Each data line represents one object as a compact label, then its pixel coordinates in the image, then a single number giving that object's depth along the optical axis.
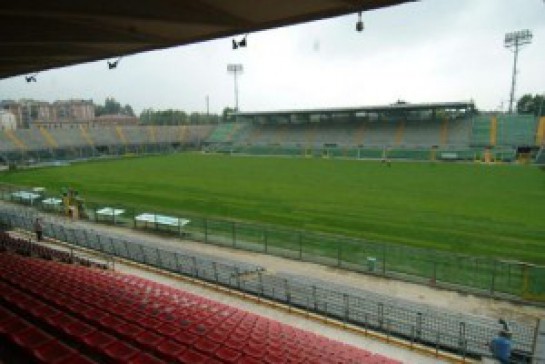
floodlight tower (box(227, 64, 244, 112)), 95.25
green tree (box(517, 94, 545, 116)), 82.06
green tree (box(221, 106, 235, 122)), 111.71
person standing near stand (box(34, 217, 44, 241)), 17.42
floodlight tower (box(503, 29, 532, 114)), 62.50
